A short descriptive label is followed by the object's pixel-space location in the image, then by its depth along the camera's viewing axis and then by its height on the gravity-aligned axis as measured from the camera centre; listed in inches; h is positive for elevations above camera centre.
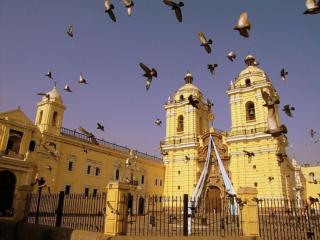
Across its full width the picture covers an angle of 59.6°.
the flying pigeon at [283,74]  426.9 +201.8
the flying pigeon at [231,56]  431.2 +227.9
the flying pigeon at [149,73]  348.5 +162.5
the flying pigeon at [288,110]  388.8 +136.1
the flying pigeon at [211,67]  457.7 +222.8
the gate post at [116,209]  383.9 -3.9
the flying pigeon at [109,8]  312.3 +217.2
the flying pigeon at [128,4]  318.7 +222.7
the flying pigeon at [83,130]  424.6 +110.9
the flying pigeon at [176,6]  289.2 +202.3
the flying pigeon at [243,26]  260.8 +164.5
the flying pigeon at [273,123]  279.4 +85.4
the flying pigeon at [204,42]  354.6 +203.8
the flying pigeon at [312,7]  212.5 +150.1
